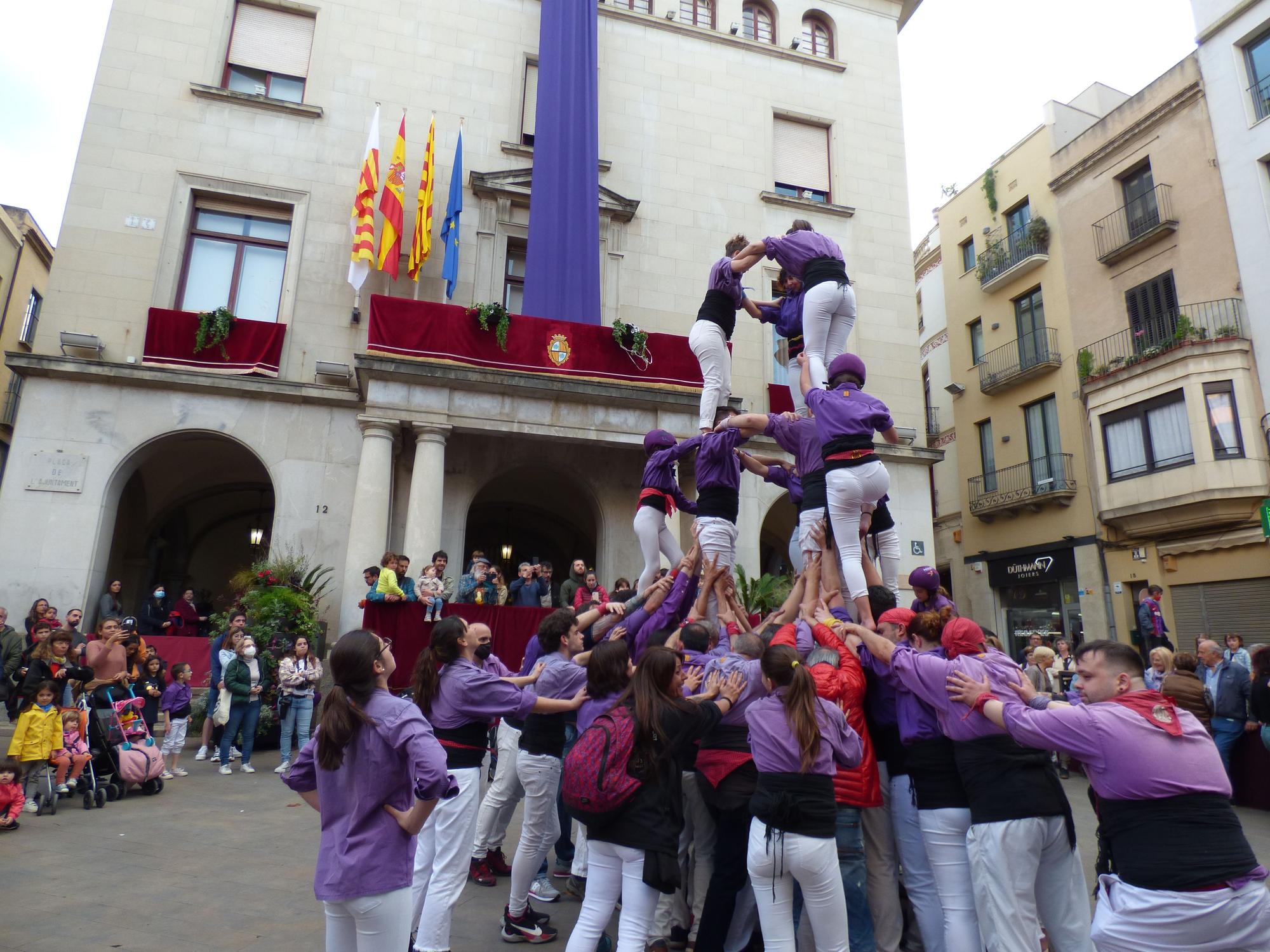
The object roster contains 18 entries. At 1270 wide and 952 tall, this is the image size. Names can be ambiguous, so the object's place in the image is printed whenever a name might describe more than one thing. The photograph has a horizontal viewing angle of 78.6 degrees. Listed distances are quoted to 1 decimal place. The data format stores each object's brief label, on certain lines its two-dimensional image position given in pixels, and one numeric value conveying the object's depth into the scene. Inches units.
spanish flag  642.8
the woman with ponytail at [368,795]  124.3
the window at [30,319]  1003.9
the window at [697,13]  820.0
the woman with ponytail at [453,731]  175.3
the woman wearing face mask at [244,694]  397.1
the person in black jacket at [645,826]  149.4
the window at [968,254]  1096.8
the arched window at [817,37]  861.2
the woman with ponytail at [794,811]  152.6
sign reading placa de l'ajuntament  560.1
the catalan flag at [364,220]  629.9
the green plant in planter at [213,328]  604.4
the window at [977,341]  1069.1
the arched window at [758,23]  844.0
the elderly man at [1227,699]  383.6
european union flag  655.1
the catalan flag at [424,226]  654.5
